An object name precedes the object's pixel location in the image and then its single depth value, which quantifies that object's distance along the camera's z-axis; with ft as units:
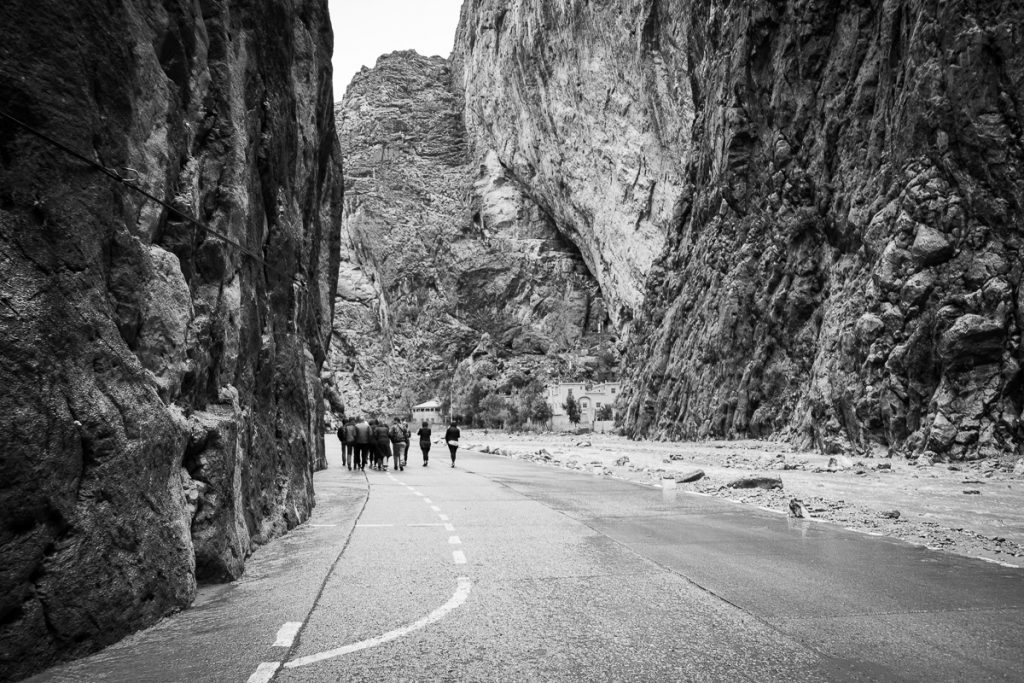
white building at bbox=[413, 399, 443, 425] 347.36
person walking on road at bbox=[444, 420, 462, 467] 84.84
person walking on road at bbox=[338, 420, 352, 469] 83.95
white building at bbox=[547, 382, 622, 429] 308.32
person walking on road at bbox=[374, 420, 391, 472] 77.05
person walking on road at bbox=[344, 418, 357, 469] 80.38
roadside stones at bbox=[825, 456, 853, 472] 71.41
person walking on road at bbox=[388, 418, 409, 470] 77.46
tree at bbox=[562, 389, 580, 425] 298.56
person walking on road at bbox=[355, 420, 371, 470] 79.51
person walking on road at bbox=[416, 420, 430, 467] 84.99
